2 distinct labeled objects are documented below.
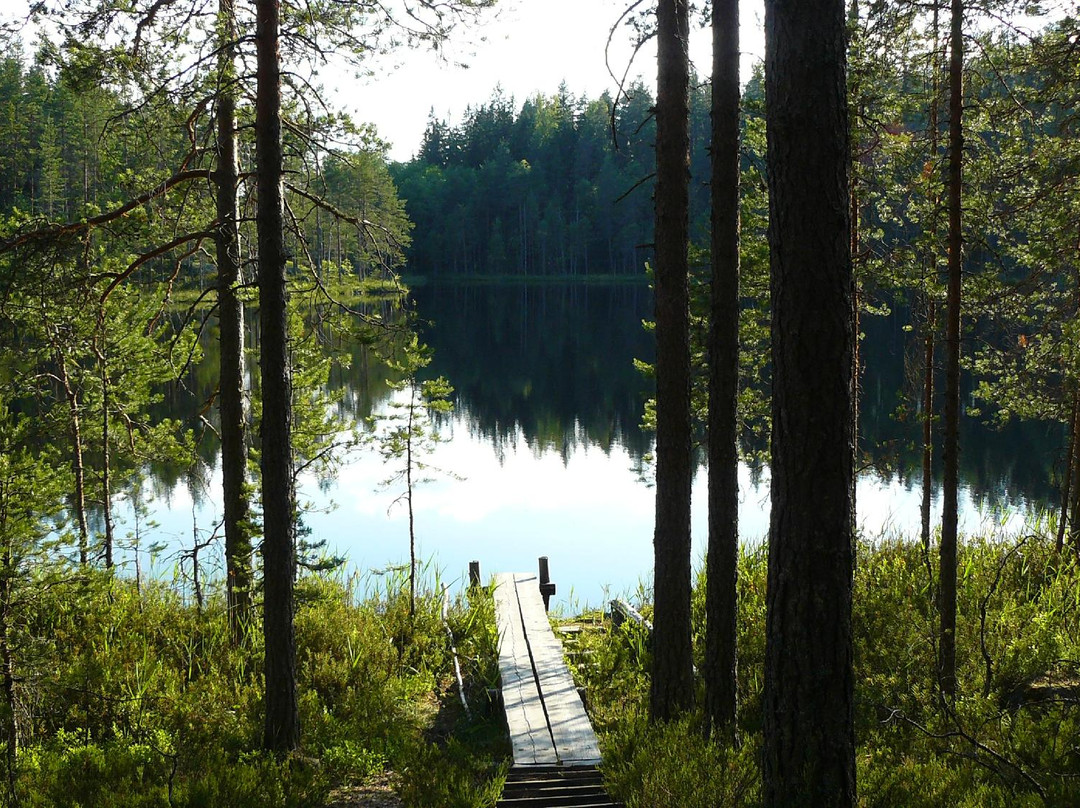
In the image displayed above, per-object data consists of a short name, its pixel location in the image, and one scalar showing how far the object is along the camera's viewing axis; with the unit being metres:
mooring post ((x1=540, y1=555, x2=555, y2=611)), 14.29
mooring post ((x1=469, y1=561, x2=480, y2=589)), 13.99
